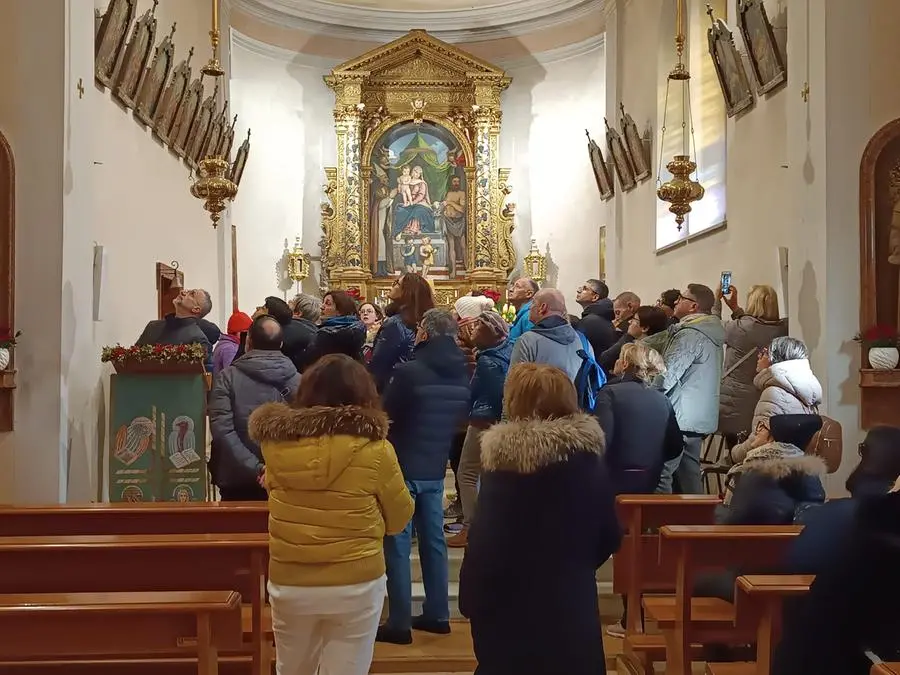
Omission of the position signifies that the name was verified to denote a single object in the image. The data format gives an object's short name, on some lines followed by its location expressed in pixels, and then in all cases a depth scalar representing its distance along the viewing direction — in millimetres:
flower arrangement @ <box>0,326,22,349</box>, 5957
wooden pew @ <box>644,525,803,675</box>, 3502
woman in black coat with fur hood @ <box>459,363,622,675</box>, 2736
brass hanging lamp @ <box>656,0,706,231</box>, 6703
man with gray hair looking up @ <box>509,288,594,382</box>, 5129
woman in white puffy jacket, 4891
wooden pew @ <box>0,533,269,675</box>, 3396
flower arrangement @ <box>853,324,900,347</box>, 5742
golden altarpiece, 14117
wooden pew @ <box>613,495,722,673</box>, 4160
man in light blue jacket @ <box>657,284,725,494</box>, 5660
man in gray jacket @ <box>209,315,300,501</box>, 4457
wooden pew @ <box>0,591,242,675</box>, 2732
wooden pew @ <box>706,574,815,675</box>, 2855
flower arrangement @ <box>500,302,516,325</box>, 11427
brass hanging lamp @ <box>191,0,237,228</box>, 6867
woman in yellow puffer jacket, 2973
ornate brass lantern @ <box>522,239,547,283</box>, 14000
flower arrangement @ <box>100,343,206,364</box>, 5961
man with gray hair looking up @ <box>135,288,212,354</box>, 6488
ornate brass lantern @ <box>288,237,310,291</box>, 13766
